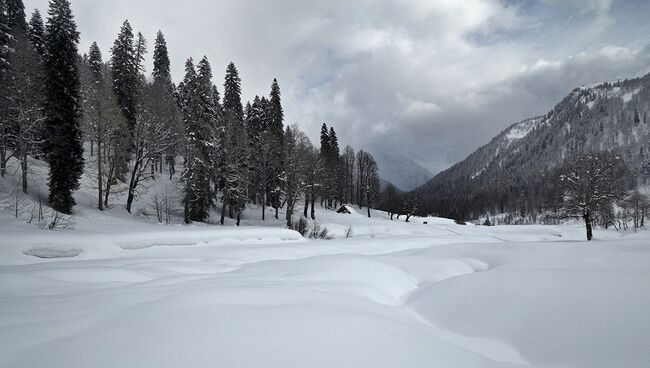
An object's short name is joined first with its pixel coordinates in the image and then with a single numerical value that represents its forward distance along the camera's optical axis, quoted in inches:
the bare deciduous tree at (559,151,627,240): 981.2
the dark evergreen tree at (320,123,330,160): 2273.6
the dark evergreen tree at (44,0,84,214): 808.3
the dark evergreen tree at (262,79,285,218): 1503.4
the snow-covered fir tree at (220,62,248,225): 1193.4
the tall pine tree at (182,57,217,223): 1070.4
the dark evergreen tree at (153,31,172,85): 1982.0
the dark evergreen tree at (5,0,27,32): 1397.6
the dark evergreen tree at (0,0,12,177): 710.4
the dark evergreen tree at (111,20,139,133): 1412.4
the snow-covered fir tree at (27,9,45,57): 1432.1
